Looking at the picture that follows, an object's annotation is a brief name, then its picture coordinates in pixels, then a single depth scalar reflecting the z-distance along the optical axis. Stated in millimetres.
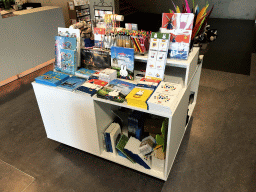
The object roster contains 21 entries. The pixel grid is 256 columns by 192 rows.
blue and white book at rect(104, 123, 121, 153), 1947
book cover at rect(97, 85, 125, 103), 1633
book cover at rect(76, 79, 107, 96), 1737
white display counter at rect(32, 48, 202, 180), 1738
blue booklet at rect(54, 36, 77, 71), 2047
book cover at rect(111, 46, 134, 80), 1843
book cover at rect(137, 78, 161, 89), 1703
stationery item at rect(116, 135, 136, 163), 1912
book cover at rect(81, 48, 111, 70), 2007
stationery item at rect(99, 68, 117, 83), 1871
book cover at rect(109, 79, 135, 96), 1727
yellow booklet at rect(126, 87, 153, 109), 1539
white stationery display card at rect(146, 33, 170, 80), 1722
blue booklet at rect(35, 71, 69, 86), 1896
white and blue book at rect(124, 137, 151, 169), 1800
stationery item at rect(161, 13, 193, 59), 1656
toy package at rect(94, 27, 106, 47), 2008
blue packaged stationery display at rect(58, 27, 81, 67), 2053
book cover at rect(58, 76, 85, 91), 1820
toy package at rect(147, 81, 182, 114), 1476
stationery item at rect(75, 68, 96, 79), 2020
